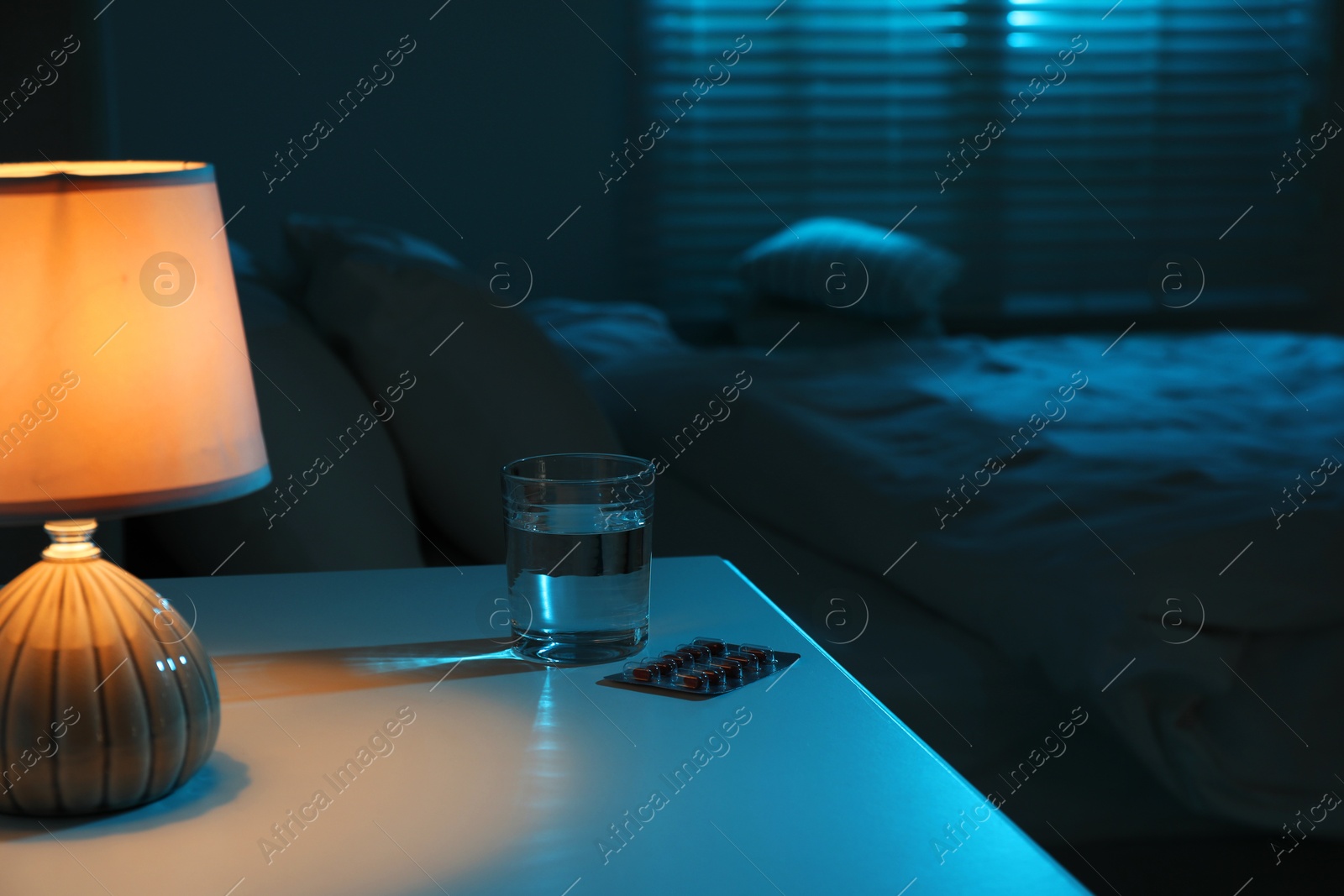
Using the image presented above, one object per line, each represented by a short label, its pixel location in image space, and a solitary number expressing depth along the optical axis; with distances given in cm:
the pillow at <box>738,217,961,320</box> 300
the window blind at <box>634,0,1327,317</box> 346
